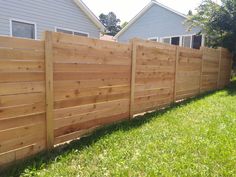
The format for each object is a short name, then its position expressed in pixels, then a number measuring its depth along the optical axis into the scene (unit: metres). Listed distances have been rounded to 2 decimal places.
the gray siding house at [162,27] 14.33
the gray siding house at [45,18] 7.34
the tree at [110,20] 54.27
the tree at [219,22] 10.16
